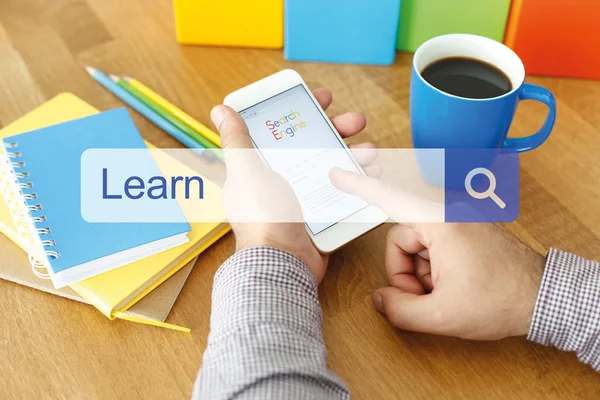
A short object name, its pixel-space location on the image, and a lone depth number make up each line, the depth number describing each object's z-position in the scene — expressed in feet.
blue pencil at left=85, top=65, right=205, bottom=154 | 2.54
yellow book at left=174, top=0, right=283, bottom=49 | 2.79
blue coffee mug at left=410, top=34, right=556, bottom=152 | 2.15
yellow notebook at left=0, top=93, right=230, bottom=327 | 2.05
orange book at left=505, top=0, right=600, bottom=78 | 2.61
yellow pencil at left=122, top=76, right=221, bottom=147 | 2.55
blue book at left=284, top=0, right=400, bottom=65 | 2.71
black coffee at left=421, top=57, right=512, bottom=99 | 2.27
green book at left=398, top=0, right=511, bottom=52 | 2.73
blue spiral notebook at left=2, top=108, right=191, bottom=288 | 2.11
